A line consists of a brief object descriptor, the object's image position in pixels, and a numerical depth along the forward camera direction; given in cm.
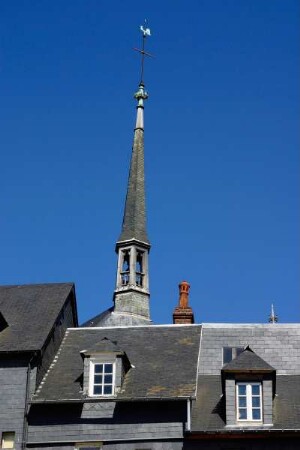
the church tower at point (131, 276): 6412
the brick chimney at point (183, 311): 5656
